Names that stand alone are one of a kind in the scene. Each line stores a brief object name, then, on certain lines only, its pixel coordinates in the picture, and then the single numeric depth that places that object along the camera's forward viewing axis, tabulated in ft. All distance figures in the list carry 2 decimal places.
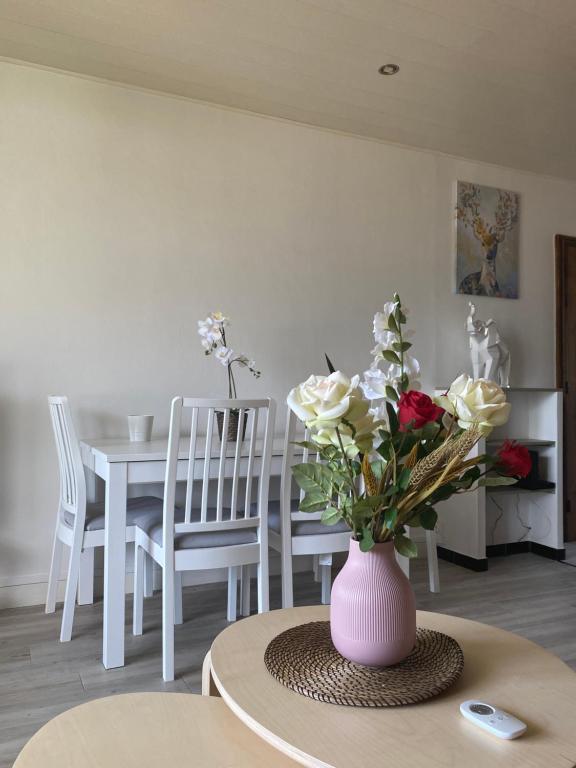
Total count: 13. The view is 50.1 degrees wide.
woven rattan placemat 3.18
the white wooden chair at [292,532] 8.16
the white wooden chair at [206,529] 7.11
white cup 9.35
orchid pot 9.63
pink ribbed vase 3.32
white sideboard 12.04
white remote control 2.87
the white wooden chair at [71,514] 8.13
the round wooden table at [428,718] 2.75
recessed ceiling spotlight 9.66
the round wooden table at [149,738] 3.10
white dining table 7.31
